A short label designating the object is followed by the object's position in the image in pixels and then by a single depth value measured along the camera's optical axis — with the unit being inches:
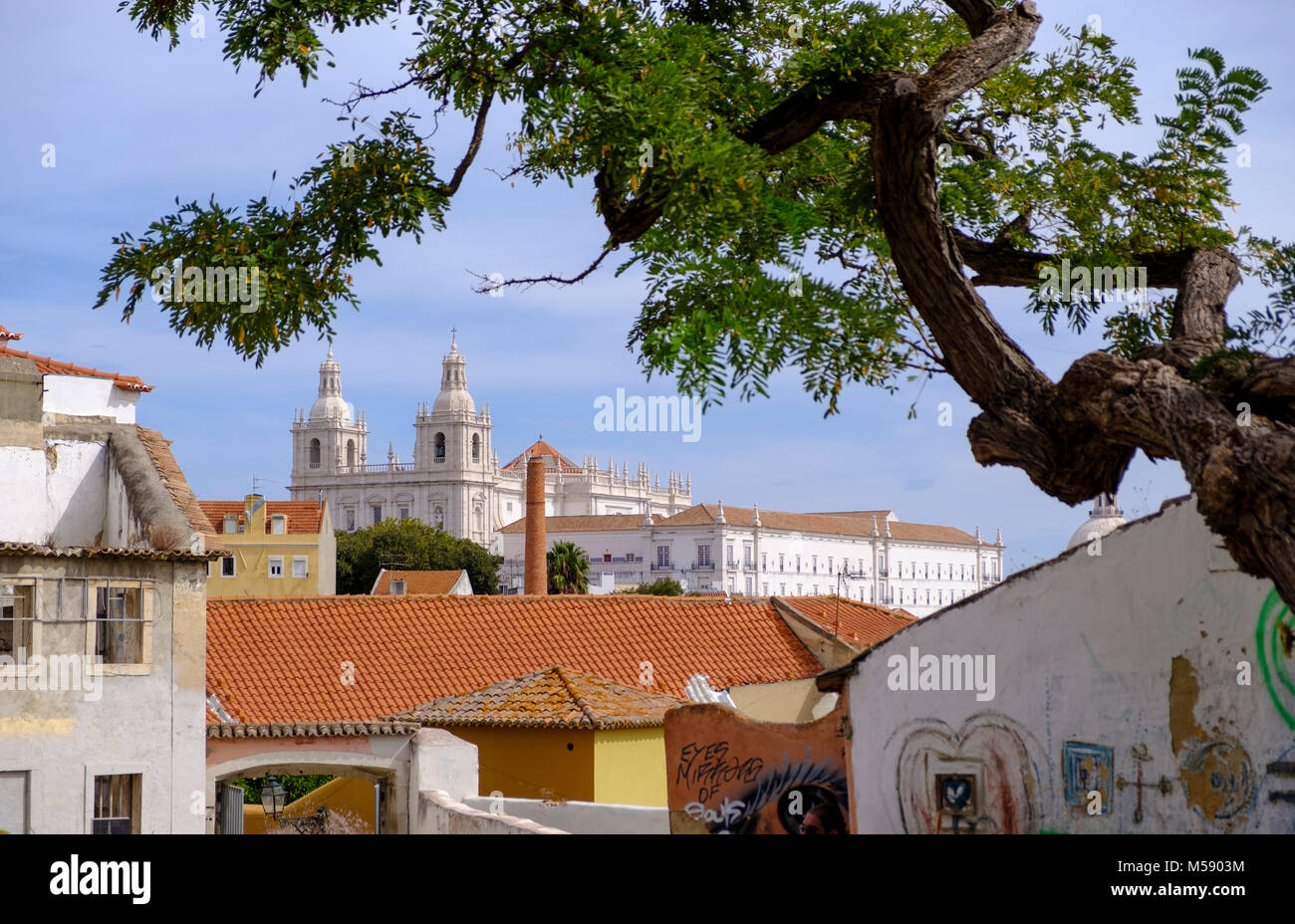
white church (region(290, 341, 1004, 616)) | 6476.4
